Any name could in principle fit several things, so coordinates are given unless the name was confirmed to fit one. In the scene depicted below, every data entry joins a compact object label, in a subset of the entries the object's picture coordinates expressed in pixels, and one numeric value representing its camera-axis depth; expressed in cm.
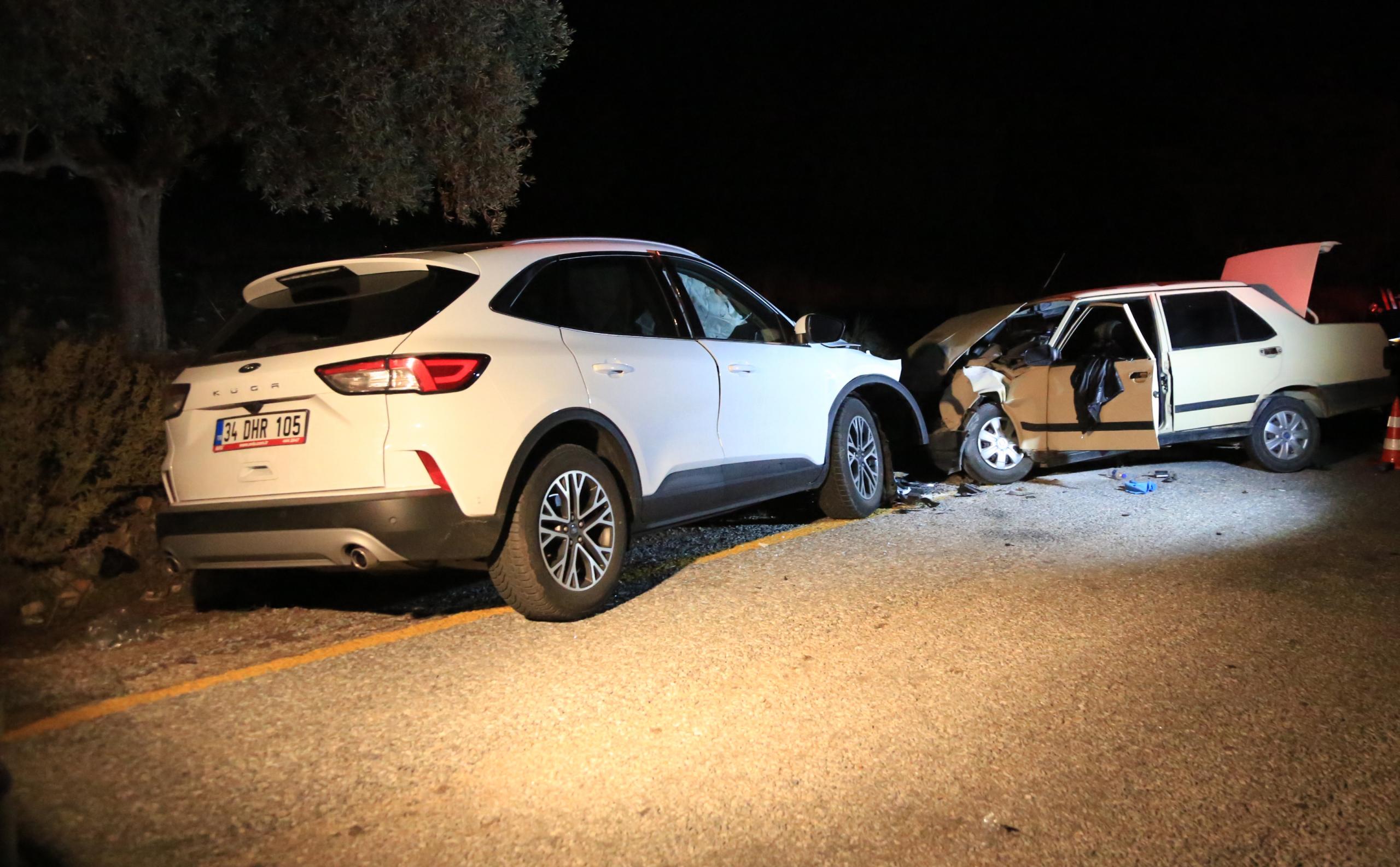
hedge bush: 575
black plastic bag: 923
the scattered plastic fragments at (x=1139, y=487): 906
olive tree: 852
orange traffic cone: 973
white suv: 472
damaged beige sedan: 934
